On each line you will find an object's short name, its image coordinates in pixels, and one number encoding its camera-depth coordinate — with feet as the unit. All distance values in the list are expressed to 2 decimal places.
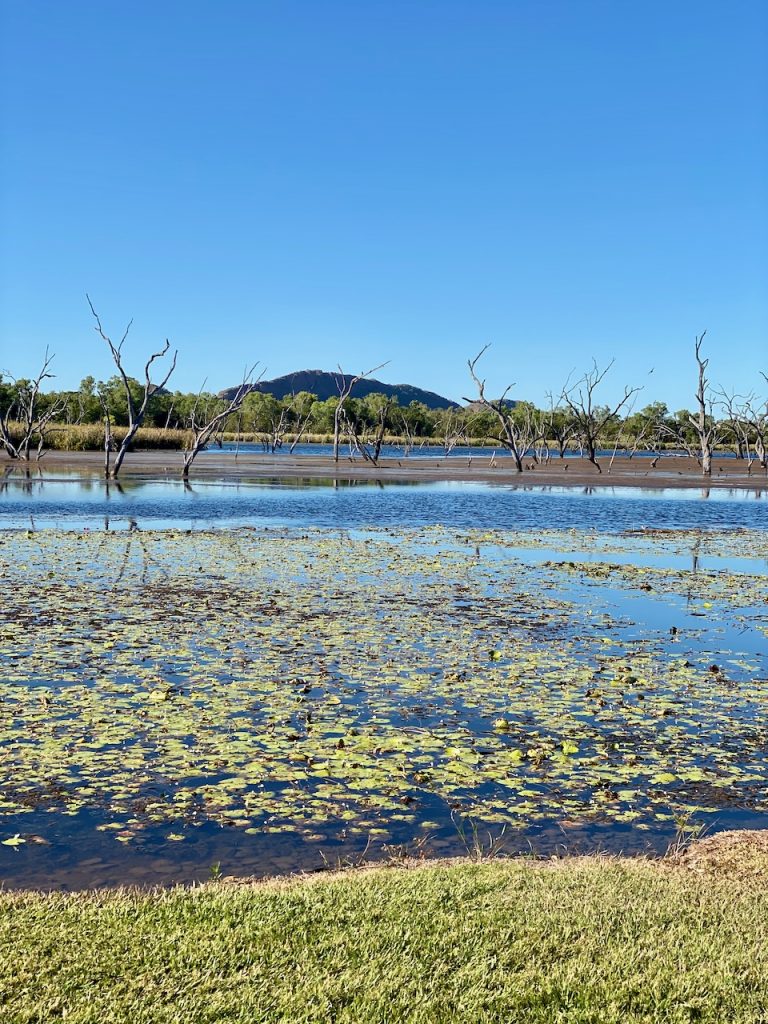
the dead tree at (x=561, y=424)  283.42
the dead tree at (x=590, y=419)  216.13
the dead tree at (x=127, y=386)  139.44
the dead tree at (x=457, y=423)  552.49
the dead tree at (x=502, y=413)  189.16
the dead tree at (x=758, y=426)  221.46
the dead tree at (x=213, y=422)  158.68
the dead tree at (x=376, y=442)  237.02
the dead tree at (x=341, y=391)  199.93
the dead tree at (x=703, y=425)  185.78
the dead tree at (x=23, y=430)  180.43
